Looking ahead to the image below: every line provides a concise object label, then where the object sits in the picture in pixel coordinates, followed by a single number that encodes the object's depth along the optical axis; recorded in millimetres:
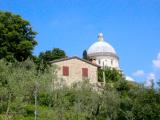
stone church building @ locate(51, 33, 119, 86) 60688
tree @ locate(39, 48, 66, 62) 69312
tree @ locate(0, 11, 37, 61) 53375
